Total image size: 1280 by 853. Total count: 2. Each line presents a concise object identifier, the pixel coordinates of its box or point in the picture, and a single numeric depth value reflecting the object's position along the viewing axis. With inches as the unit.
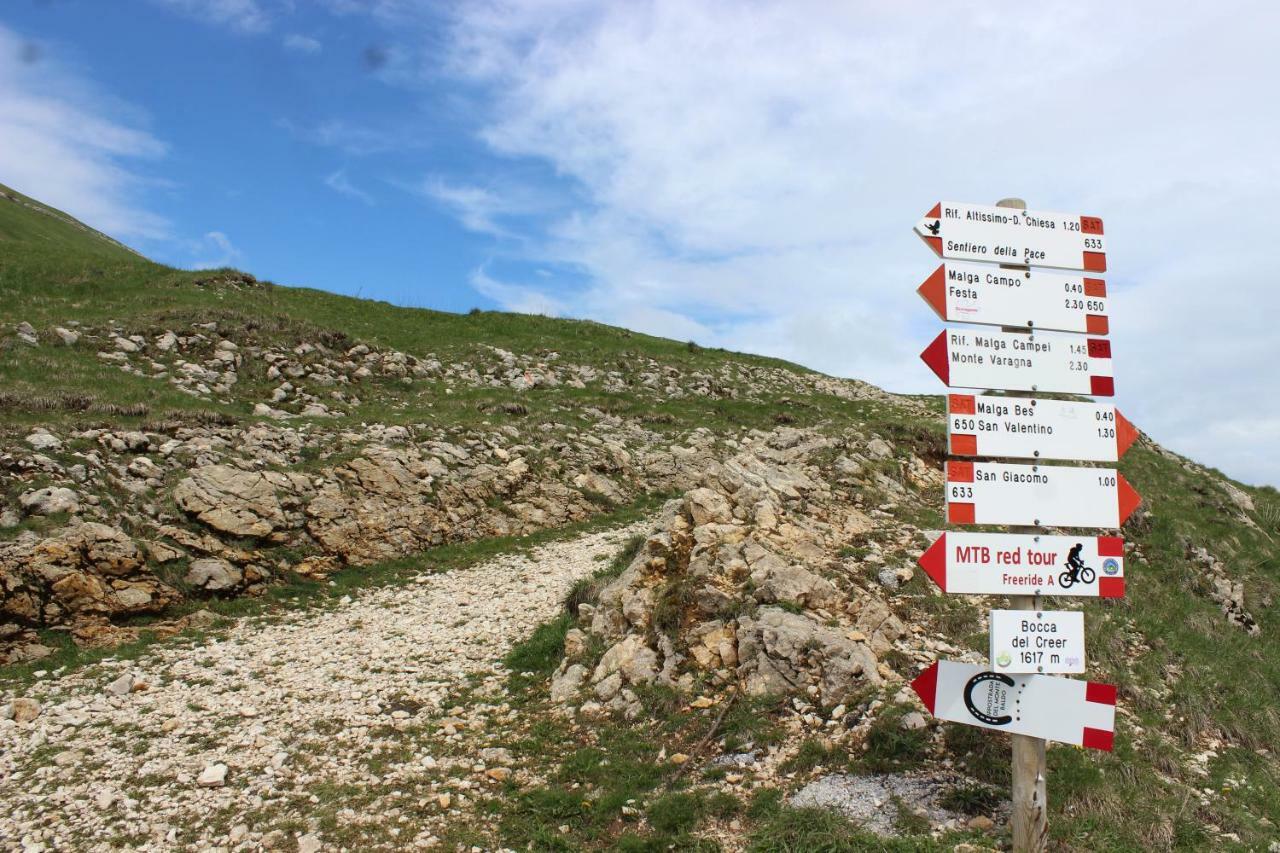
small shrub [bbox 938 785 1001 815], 262.4
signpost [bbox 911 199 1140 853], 226.5
